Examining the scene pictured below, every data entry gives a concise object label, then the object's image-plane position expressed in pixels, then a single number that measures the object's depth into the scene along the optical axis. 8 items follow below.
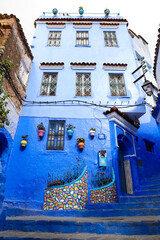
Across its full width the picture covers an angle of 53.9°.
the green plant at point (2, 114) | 4.98
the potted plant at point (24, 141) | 7.70
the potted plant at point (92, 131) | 8.08
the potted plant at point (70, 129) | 8.04
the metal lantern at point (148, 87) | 7.39
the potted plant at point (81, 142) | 7.68
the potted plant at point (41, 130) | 7.98
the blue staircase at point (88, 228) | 3.27
